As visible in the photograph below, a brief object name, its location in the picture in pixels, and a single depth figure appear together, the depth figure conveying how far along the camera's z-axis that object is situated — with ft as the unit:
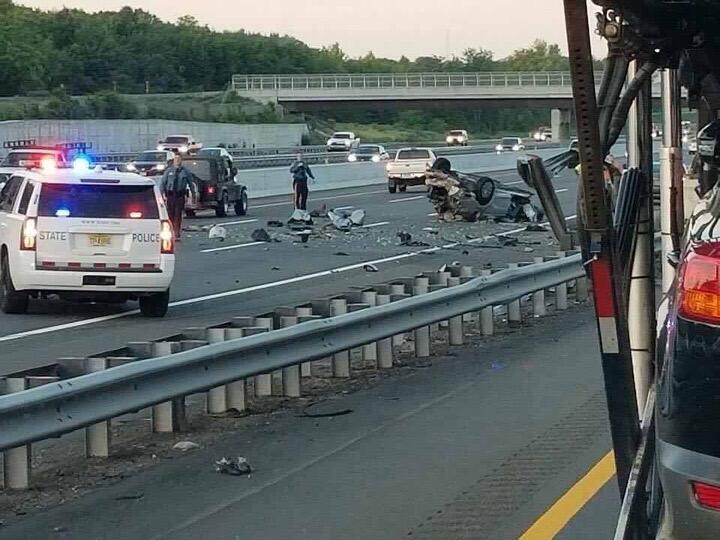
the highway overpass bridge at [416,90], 344.08
